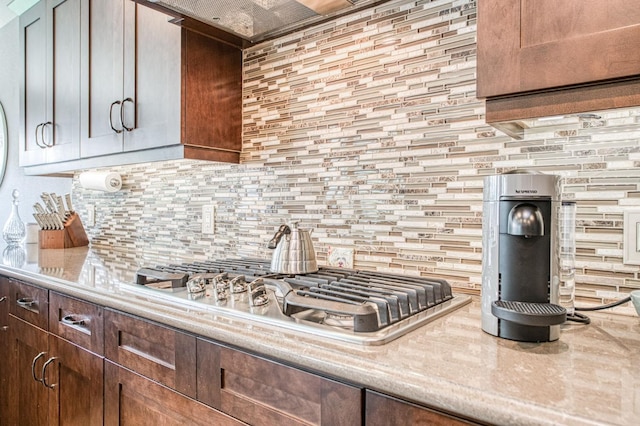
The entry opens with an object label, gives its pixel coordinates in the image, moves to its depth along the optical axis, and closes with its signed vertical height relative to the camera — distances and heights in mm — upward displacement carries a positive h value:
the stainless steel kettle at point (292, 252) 1189 -120
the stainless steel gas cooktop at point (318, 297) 758 -192
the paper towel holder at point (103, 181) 2189 +149
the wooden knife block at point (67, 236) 2311 -154
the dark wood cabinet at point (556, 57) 656 +263
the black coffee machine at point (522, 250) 726 -70
